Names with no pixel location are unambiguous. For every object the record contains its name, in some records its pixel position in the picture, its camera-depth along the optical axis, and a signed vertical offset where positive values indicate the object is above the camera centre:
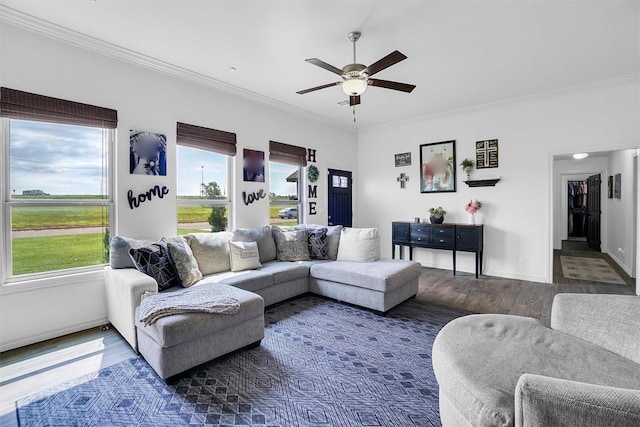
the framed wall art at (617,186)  5.71 +0.41
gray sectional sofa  2.10 -0.81
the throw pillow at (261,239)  3.93 -0.37
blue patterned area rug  1.74 -1.20
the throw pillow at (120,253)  2.88 -0.40
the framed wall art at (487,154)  4.97 +0.93
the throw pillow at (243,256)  3.52 -0.54
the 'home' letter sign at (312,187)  5.53 +0.44
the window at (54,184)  2.64 +0.28
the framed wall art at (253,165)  4.45 +0.70
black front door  6.00 +0.25
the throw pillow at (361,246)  3.87 -0.49
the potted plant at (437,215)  5.27 -0.11
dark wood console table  4.82 -0.48
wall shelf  4.95 +0.44
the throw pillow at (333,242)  4.25 -0.46
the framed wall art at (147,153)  3.32 +0.68
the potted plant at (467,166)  5.15 +0.74
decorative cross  5.97 +0.61
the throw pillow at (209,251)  3.34 -0.46
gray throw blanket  2.13 -0.71
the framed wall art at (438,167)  5.40 +0.78
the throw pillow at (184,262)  2.92 -0.51
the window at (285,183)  4.96 +0.49
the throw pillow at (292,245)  4.14 -0.49
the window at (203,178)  3.85 +0.46
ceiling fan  2.57 +1.25
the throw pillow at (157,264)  2.76 -0.49
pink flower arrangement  5.06 +0.04
